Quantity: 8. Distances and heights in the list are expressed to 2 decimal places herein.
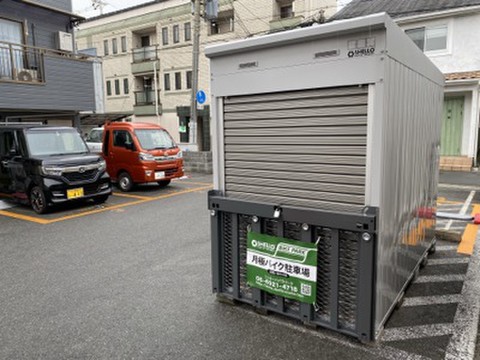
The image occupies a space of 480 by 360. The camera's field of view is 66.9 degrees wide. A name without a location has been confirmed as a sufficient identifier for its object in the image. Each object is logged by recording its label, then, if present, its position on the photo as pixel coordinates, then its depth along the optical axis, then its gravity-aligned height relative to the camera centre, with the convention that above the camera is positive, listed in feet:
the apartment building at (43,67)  33.47 +6.79
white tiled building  39.50 +8.07
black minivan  22.93 -2.11
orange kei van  30.42 -1.74
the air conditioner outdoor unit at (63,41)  39.46 +10.23
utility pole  41.09 +8.69
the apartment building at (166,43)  64.54 +18.47
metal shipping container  8.00 -0.66
